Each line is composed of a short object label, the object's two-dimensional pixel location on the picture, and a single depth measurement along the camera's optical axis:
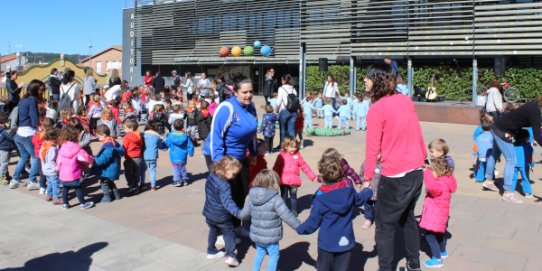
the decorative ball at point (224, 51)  28.94
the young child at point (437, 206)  4.66
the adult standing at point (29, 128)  7.90
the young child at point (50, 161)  6.95
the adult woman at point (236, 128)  4.59
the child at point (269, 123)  10.60
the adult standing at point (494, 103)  11.97
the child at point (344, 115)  14.45
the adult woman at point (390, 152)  3.85
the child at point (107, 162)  6.90
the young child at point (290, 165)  5.94
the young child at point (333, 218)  3.84
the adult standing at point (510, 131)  6.45
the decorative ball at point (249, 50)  28.36
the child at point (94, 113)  12.67
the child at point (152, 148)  7.60
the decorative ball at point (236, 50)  28.69
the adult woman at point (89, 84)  14.48
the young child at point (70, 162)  6.57
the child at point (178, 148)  7.77
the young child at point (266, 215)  4.17
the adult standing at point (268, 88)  14.27
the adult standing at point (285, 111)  10.66
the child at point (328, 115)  14.14
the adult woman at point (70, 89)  12.09
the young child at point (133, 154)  7.34
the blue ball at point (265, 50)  27.41
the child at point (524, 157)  7.07
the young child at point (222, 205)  4.48
